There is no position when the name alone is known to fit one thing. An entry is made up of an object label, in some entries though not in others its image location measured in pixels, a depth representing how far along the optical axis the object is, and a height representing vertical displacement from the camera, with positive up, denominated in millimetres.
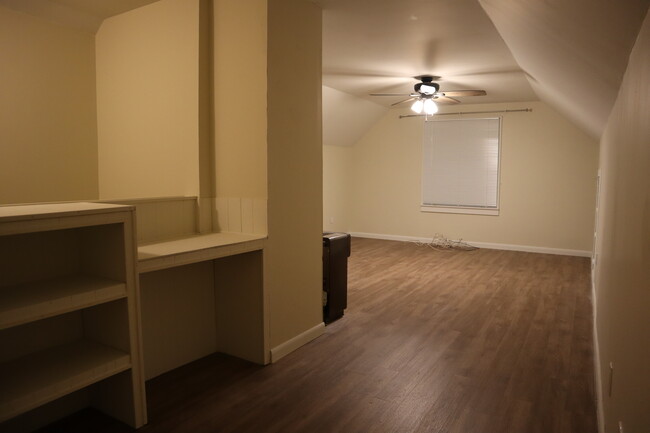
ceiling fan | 5375 +1170
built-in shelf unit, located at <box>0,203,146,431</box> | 1864 -565
